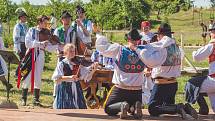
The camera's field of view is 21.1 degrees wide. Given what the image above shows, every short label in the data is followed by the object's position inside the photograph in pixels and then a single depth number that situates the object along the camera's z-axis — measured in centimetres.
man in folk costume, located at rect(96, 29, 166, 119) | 770
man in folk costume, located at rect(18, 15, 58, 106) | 1056
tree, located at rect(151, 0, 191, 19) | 5328
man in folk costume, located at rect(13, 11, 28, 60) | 1230
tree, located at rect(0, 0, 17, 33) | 3528
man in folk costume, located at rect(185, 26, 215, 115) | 836
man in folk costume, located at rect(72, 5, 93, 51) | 1102
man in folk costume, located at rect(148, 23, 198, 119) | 804
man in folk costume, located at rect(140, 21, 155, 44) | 1099
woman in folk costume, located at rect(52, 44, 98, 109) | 899
